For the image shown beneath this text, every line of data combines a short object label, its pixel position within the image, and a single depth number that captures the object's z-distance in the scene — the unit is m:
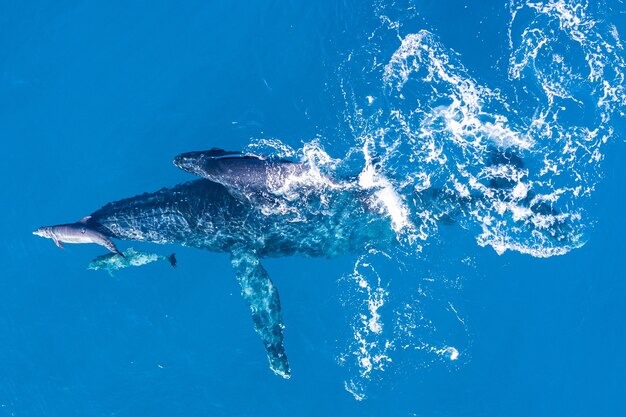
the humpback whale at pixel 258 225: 21.03
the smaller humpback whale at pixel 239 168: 18.28
